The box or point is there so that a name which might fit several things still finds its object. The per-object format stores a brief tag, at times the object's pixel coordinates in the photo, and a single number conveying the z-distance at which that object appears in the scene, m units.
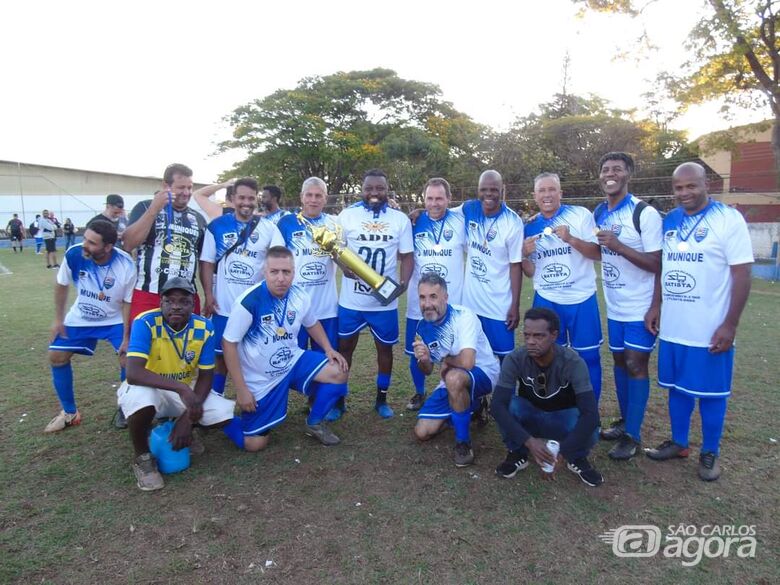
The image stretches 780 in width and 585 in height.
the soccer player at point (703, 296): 3.56
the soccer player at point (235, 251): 4.69
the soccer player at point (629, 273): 3.97
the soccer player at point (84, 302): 4.44
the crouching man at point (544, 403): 3.43
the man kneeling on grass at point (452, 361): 4.00
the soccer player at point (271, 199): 6.17
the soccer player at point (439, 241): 4.81
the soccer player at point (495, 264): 4.56
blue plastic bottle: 3.72
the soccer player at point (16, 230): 23.98
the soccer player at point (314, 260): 4.88
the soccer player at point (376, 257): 4.88
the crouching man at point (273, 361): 4.05
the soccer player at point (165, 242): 4.50
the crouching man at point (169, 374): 3.66
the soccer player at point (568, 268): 4.24
